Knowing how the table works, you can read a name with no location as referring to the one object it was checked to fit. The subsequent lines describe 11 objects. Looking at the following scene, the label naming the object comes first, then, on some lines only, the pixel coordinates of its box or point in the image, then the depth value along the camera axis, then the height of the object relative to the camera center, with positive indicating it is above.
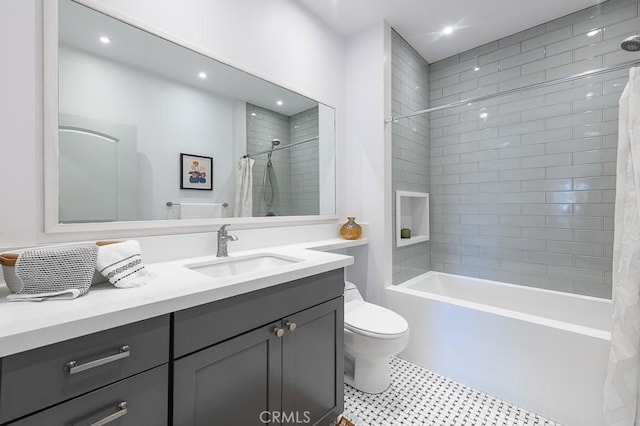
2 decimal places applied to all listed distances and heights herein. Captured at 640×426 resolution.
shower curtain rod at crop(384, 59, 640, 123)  1.40 +0.74
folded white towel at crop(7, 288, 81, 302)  0.82 -0.24
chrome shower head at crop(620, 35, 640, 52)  1.68 +1.02
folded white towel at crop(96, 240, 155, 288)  0.97 -0.18
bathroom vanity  0.69 -0.46
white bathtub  1.53 -0.83
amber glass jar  2.28 -0.14
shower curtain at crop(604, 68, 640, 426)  1.35 -0.37
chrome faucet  1.56 -0.14
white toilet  1.68 -0.77
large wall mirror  1.16 +0.41
